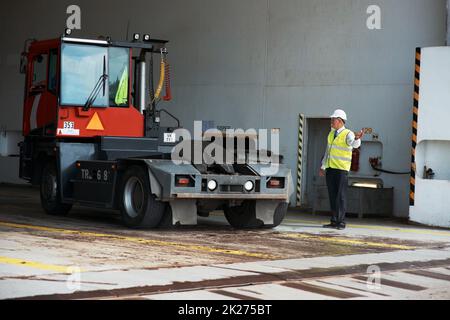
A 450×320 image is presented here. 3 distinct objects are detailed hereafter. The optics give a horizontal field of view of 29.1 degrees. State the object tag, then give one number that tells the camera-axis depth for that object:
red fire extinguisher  17.52
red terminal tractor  12.91
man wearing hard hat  14.05
